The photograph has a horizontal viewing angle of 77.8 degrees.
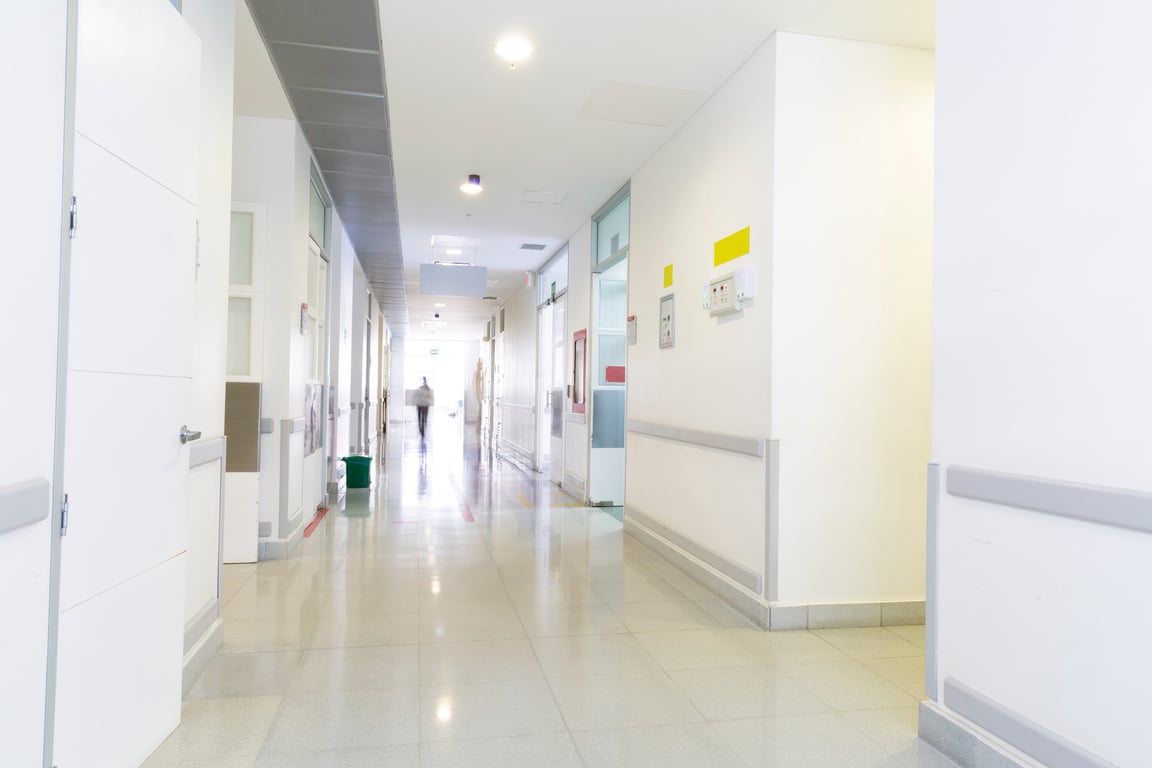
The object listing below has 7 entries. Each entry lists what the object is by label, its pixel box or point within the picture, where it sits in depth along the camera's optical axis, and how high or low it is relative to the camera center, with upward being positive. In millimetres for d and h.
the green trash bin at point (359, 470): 8617 -937
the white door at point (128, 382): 1993 +26
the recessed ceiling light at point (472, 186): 6659 +2019
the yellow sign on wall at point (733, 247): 4293 +953
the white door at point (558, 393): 9609 +47
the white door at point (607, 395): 7977 +21
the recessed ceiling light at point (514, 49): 4117 +2044
